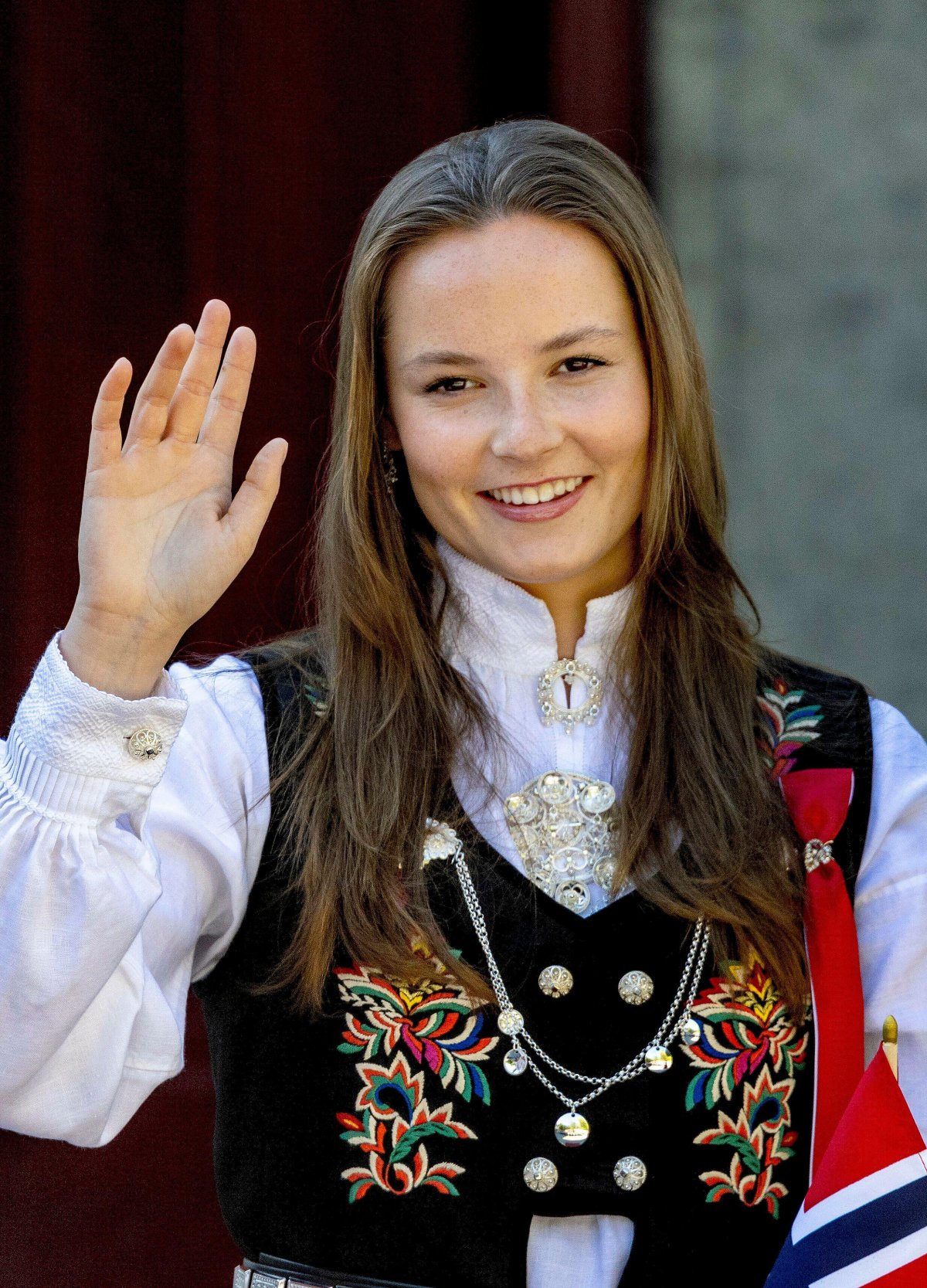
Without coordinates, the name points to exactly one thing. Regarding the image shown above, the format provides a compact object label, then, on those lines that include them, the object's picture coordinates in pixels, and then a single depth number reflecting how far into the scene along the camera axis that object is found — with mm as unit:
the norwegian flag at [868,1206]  5581
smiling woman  5662
